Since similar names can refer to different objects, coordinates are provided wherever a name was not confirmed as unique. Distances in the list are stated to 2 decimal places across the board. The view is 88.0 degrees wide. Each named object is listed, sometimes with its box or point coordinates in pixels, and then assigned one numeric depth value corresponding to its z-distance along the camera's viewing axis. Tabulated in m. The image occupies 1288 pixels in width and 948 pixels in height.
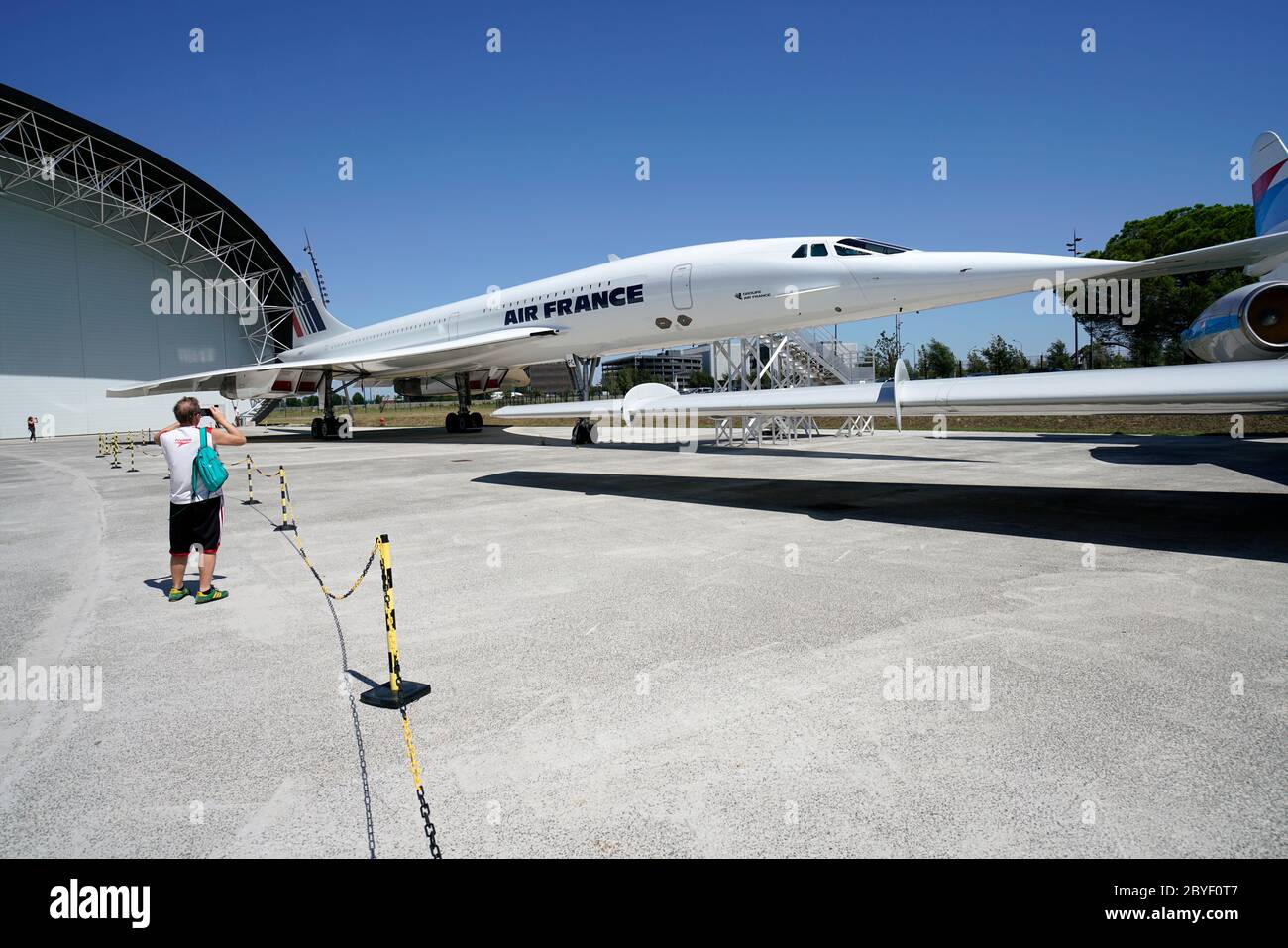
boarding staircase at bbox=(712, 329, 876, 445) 16.22
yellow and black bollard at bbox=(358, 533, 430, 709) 3.28
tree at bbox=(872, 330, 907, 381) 37.34
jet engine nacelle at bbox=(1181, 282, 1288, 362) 9.59
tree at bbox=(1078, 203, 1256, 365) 37.53
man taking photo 5.44
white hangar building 37.28
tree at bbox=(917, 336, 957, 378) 49.28
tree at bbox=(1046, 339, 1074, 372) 44.56
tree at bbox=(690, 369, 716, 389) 96.84
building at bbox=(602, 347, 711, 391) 130.62
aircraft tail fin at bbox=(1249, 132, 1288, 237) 12.29
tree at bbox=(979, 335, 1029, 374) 42.72
